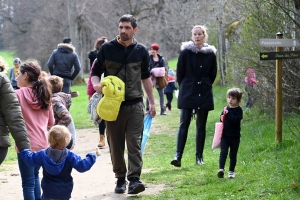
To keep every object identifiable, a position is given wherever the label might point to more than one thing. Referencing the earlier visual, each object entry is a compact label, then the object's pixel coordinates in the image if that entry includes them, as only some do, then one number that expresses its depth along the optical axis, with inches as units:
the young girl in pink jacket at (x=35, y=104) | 492.4
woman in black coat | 663.1
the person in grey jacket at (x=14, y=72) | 1237.1
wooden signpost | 660.1
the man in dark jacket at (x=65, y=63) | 1045.2
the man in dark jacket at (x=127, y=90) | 544.1
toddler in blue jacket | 432.1
